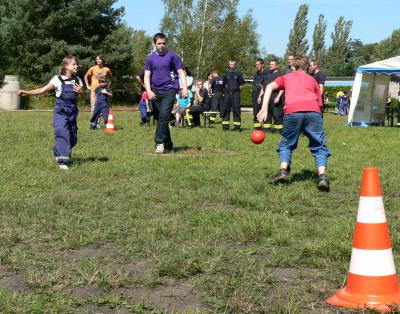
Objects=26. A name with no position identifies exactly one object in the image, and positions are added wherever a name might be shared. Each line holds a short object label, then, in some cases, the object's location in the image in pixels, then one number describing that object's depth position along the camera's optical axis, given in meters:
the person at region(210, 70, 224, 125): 20.50
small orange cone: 16.25
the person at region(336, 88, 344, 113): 41.01
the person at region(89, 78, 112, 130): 16.52
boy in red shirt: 7.49
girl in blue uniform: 9.10
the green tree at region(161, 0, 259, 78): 56.62
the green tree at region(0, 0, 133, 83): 43.25
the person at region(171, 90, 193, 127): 19.70
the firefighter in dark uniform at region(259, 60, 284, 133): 16.19
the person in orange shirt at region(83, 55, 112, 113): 16.91
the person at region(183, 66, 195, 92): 18.77
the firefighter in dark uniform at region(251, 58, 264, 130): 16.83
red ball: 8.70
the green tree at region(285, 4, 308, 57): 90.94
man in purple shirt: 10.62
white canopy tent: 23.53
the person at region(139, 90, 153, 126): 20.00
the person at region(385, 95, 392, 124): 25.66
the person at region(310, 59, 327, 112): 15.86
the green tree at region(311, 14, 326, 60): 95.19
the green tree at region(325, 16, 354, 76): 95.56
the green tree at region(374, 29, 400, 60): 95.25
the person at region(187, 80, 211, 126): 19.80
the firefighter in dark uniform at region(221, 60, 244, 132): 17.30
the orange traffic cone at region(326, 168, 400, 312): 3.40
